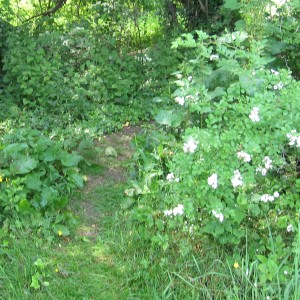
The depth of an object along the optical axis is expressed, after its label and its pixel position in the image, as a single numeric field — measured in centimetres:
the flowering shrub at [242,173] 242
